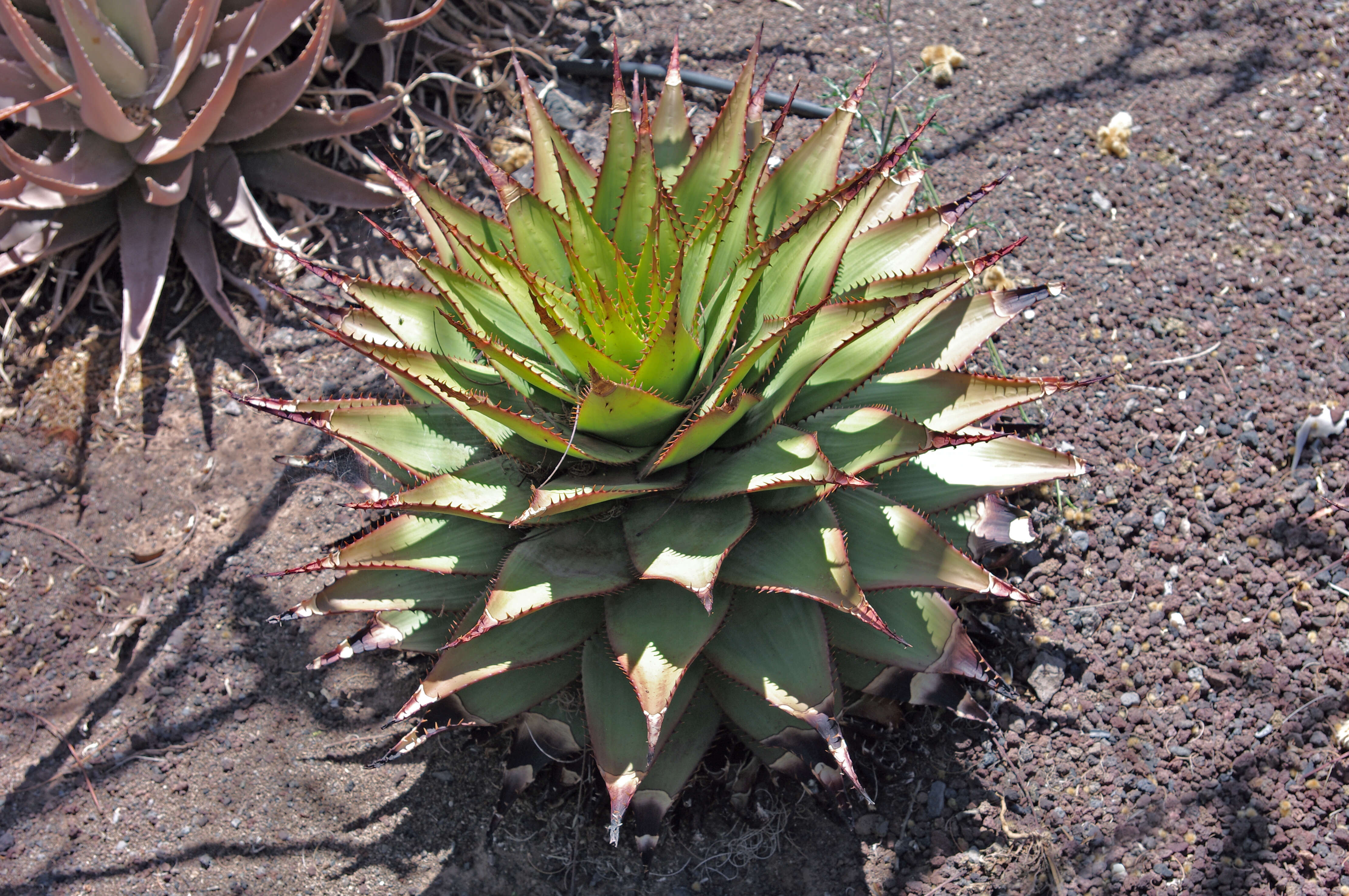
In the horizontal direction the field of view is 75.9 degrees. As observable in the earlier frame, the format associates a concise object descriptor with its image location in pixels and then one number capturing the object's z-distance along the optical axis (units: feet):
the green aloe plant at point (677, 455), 5.18
